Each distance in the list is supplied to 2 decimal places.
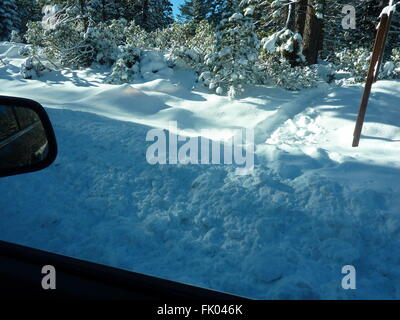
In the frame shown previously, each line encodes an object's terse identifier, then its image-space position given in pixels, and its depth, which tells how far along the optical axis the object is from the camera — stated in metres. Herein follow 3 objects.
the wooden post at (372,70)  4.56
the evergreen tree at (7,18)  29.33
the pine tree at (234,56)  8.52
